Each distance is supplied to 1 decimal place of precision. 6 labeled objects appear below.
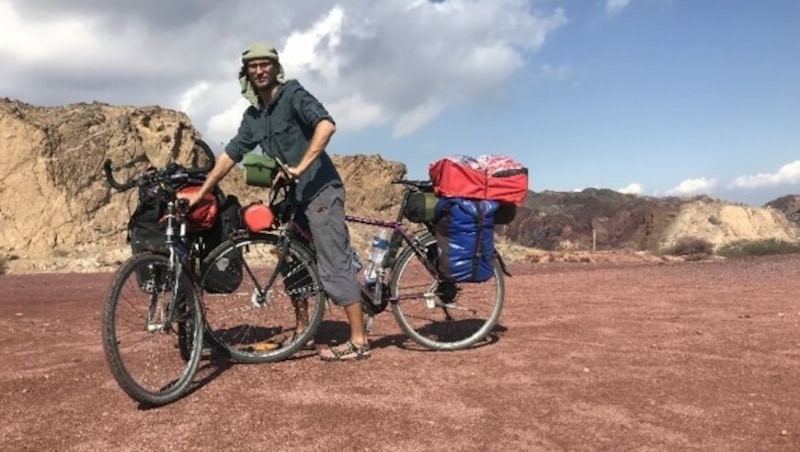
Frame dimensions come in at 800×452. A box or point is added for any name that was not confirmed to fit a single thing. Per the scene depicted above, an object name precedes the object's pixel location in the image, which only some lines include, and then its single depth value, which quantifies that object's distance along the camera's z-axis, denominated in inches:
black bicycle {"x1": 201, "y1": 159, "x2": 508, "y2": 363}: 196.7
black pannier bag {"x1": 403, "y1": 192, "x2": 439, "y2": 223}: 205.6
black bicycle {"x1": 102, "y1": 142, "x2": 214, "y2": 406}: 158.6
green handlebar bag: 178.7
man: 180.5
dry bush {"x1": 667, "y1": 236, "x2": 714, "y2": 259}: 1252.6
